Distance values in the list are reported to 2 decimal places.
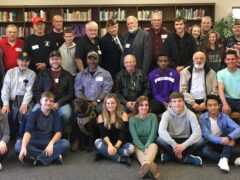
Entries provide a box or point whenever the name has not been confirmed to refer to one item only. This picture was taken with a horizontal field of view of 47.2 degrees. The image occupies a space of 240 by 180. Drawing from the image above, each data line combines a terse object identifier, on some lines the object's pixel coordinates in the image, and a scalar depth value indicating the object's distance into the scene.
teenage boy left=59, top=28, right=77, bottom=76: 4.10
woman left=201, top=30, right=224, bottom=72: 4.01
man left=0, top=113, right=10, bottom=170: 3.14
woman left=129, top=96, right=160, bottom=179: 3.21
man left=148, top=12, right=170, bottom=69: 4.16
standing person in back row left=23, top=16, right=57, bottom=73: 4.05
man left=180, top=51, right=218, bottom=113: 3.70
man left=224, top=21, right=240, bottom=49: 4.08
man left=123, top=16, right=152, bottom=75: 4.04
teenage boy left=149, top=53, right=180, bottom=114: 3.81
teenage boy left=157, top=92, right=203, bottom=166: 3.20
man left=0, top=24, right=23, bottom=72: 4.01
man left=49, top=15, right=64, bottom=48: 4.38
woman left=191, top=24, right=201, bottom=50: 4.30
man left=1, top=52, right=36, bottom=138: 3.73
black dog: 3.50
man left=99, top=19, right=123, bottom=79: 4.17
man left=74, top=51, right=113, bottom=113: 3.81
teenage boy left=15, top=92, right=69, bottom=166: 3.20
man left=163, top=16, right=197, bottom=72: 3.97
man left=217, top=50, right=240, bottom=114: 3.66
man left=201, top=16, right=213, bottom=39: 4.42
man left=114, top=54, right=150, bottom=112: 3.83
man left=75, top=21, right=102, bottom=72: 4.01
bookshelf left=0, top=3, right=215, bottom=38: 6.62
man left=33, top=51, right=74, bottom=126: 3.77
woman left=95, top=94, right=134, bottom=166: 3.25
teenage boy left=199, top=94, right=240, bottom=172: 3.16
